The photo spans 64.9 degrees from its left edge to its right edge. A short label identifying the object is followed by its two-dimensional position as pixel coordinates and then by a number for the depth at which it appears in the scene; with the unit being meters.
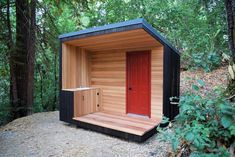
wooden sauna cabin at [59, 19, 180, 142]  4.29
